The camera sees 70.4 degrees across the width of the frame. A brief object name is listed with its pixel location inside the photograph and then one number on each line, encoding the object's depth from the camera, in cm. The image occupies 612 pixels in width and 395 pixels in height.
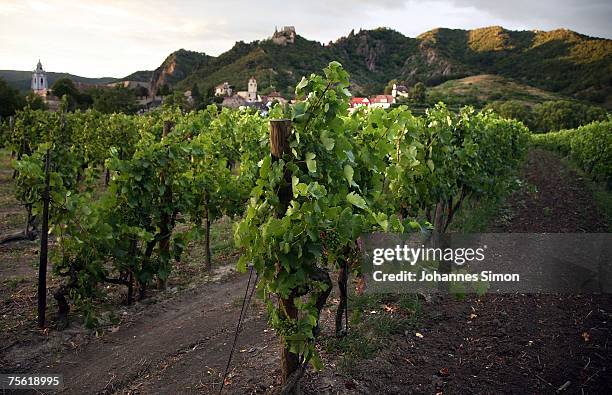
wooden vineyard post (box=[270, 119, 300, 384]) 336
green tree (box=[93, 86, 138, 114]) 6066
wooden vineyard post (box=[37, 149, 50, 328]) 538
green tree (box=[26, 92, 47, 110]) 4507
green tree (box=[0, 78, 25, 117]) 4325
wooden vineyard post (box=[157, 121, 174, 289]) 648
